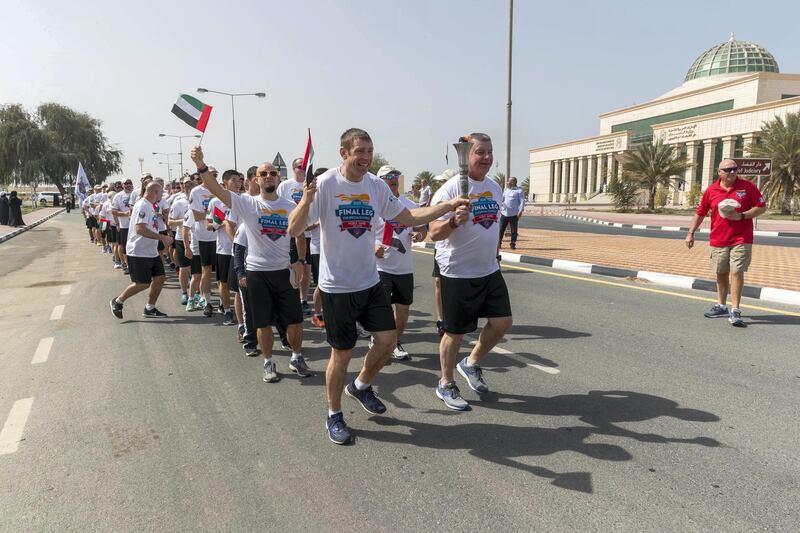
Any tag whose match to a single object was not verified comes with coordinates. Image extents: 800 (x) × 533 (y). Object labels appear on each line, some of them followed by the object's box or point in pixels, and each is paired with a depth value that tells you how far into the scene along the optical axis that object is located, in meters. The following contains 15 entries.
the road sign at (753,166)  12.90
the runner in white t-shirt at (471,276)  3.88
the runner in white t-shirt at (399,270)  5.00
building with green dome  45.00
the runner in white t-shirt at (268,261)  4.48
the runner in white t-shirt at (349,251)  3.30
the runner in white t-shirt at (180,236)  8.05
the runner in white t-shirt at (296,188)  7.00
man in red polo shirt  6.28
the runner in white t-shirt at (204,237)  7.25
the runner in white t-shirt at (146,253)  6.88
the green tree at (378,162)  68.30
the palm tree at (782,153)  27.72
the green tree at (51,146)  50.69
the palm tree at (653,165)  36.75
